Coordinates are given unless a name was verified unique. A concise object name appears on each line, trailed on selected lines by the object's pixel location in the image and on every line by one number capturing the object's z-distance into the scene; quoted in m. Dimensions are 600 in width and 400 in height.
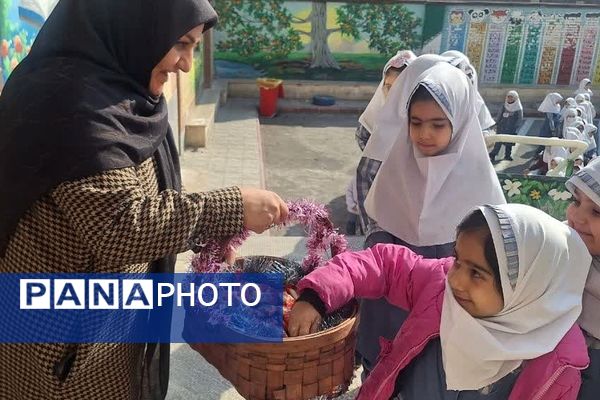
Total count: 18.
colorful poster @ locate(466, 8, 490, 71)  11.14
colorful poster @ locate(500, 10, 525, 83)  11.20
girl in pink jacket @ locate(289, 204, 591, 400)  1.46
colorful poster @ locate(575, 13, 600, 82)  11.27
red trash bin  10.20
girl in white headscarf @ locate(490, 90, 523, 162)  8.31
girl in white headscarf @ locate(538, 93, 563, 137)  7.98
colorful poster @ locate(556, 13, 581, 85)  11.27
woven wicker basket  1.51
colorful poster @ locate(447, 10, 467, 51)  11.19
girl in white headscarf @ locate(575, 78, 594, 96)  8.73
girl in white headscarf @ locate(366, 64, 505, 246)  2.19
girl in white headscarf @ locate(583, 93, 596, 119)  8.05
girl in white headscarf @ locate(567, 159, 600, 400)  1.71
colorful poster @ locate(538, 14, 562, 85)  11.28
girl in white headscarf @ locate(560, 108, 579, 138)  7.04
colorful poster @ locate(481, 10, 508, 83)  11.17
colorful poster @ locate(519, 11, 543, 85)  11.24
